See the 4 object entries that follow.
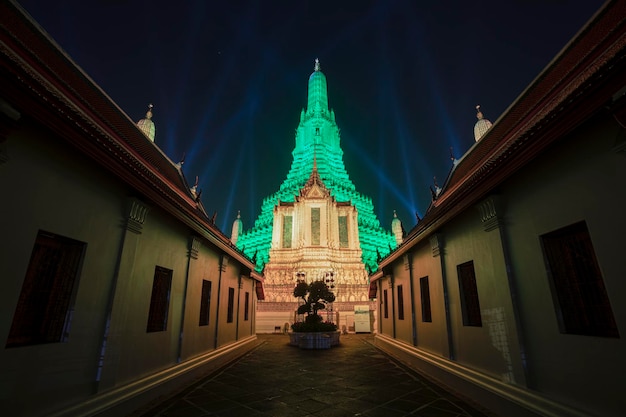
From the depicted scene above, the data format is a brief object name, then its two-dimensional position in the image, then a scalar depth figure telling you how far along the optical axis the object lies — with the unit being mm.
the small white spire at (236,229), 48538
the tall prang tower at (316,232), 32719
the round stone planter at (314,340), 14625
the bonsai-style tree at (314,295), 17156
